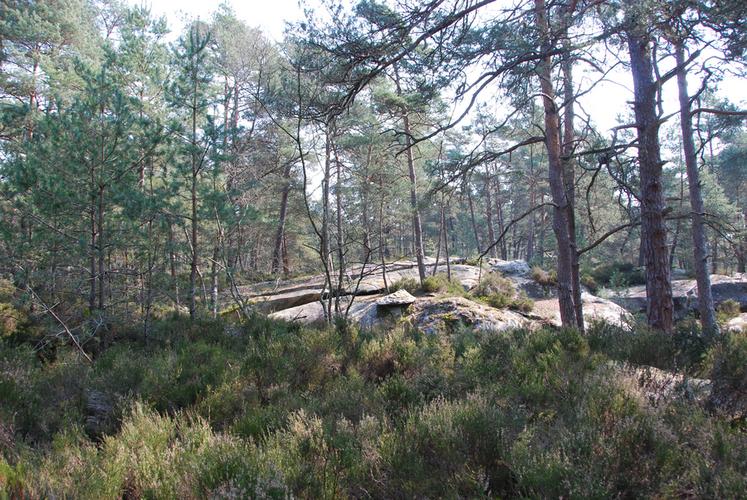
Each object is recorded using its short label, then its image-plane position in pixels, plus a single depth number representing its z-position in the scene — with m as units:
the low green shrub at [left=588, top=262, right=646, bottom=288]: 22.41
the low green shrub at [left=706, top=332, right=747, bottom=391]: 3.38
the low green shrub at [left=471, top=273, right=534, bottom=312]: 14.47
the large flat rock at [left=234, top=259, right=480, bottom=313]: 15.19
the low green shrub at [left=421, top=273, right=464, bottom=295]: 14.91
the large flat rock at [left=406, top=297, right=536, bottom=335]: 10.67
